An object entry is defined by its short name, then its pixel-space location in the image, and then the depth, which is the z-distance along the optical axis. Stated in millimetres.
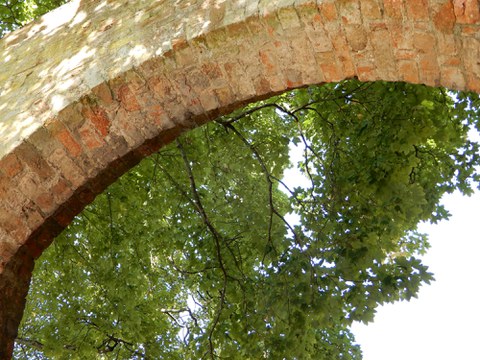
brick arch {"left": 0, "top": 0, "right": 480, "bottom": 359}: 2793
